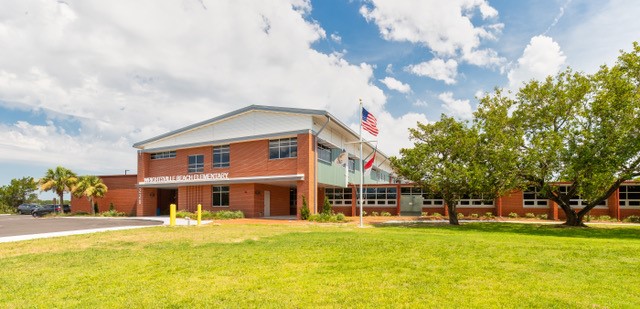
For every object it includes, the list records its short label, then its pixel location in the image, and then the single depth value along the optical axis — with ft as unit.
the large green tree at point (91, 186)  128.47
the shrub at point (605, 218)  95.09
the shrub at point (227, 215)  96.02
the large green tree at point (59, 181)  132.98
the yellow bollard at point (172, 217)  68.95
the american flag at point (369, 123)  73.31
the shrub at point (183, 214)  100.42
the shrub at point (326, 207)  98.78
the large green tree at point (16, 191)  169.07
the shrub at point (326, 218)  86.17
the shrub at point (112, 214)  123.04
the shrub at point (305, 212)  91.40
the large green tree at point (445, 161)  74.08
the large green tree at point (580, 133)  63.57
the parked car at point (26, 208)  152.05
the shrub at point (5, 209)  164.20
